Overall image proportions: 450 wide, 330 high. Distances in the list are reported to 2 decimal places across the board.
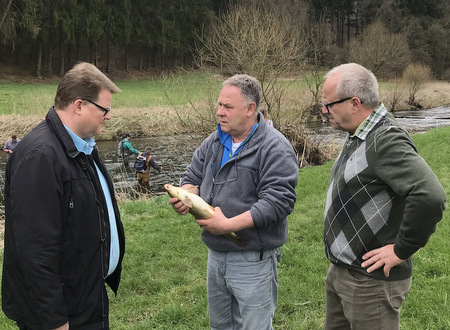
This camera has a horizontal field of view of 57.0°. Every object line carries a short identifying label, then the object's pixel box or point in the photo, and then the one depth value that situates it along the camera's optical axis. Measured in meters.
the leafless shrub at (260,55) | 14.05
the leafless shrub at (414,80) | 35.12
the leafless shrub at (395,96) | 32.81
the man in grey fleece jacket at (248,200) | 2.70
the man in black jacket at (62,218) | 2.17
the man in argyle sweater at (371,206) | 2.22
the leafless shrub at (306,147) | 15.16
